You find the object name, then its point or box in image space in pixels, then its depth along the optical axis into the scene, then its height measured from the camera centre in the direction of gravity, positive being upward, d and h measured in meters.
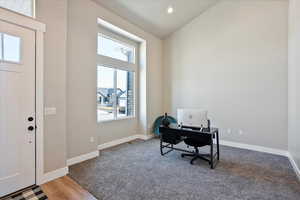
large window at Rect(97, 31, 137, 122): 4.38 +0.64
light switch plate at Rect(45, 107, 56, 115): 2.65 -0.21
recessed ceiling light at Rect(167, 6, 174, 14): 4.49 +2.55
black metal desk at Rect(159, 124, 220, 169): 3.16 -0.71
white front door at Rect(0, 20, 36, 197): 2.19 -0.13
